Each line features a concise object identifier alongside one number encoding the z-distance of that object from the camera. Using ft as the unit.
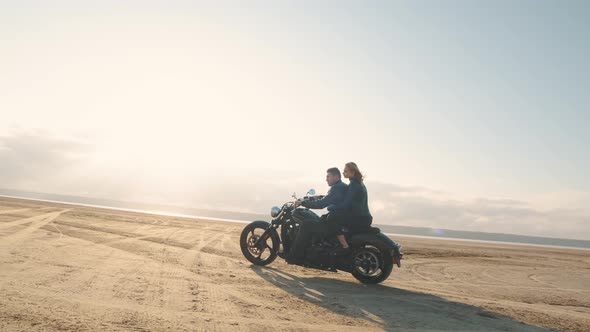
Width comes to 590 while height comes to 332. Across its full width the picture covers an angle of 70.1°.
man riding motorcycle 27.61
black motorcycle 26.53
